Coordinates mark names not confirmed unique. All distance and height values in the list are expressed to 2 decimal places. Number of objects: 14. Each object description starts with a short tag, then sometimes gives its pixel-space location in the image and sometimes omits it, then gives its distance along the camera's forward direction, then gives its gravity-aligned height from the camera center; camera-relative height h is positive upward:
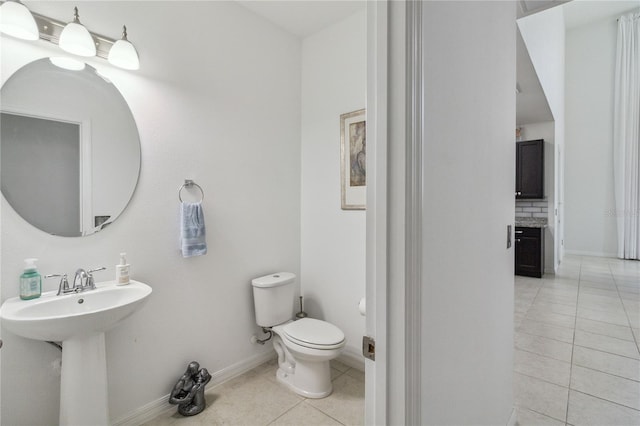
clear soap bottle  1.41 -0.33
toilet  2.02 -0.87
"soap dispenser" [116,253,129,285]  1.66 -0.34
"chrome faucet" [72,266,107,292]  1.55 -0.36
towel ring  2.01 +0.17
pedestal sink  1.25 -0.52
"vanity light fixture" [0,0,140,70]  1.36 +0.84
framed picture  2.42 +0.40
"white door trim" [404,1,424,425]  0.70 +0.00
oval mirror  1.45 +0.32
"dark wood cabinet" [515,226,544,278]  4.75 -0.67
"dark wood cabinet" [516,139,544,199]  4.94 +0.64
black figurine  1.88 -1.13
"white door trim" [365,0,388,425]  0.73 +0.00
